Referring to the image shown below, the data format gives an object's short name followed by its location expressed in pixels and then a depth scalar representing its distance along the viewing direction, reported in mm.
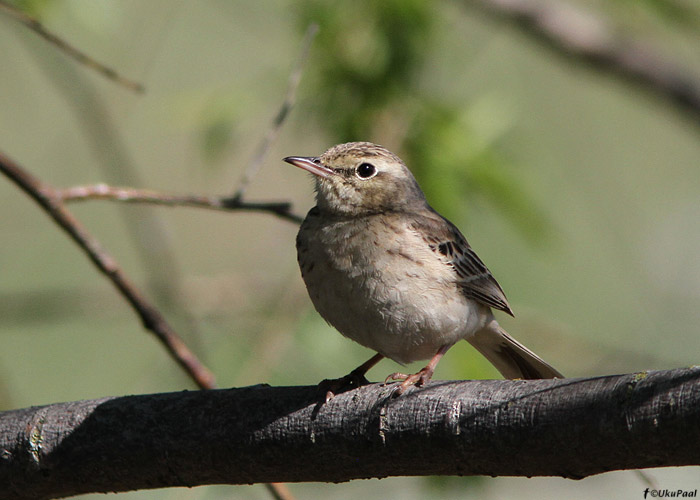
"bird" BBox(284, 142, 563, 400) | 8555
